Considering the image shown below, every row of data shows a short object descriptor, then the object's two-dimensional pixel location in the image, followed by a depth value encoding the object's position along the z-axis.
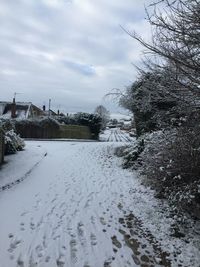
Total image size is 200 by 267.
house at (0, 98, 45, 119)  30.78
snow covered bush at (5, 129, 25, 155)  8.84
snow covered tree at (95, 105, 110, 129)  44.19
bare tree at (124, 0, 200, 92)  3.03
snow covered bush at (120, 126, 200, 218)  3.97
